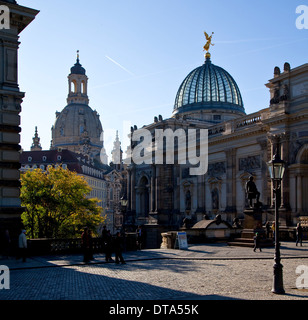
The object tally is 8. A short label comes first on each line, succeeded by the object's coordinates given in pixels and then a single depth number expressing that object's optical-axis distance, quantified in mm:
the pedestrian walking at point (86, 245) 23609
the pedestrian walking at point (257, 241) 27289
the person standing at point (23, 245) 22692
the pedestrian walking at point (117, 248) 23125
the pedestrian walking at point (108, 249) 23719
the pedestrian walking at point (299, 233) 31016
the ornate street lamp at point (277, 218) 14125
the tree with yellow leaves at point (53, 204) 48625
